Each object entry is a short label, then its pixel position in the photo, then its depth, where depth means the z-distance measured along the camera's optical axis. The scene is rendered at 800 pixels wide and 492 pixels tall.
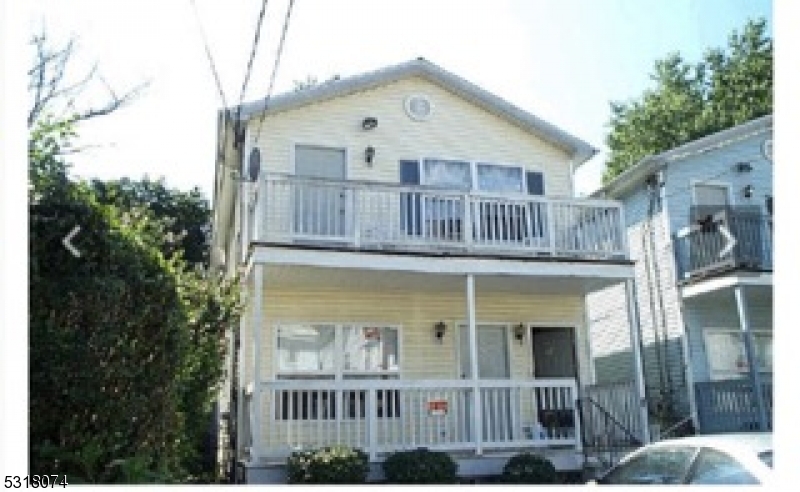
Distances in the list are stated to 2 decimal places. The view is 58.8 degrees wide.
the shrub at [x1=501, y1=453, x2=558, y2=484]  8.23
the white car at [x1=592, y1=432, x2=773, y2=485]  3.88
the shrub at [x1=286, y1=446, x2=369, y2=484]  7.42
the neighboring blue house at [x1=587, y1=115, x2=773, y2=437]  11.54
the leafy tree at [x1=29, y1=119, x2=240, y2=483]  4.43
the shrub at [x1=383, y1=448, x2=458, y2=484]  7.75
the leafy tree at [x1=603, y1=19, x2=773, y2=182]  20.69
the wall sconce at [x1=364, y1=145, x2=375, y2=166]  11.17
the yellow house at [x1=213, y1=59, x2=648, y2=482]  8.78
